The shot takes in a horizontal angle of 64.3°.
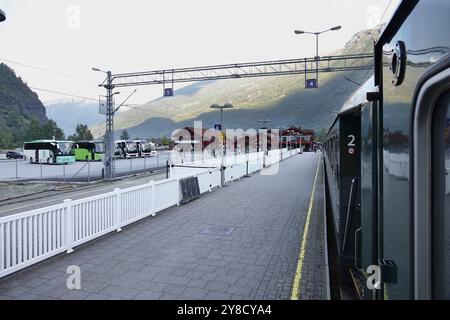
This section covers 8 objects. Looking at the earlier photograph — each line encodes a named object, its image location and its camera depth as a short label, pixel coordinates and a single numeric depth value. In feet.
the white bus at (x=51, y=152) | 135.95
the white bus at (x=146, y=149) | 182.19
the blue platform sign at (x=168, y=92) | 87.45
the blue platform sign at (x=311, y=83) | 80.02
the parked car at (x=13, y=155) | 183.73
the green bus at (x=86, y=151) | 158.81
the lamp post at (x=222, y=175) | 56.29
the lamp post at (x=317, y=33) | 79.05
